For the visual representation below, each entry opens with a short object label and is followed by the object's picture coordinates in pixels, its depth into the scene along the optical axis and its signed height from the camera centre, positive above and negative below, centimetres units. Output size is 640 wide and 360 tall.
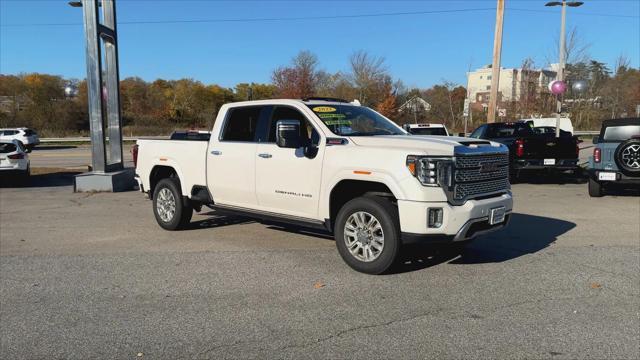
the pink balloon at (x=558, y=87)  1831 +148
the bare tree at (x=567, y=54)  2944 +429
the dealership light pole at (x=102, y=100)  1303 +54
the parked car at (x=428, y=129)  1612 -8
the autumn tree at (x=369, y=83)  4900 +406
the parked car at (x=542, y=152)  1394 -66
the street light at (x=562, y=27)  2145 +432
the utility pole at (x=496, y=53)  1923 +278
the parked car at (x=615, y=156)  1073 -57
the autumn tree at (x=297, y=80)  4638 +407
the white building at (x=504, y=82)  4405 +651
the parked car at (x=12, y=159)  1462 -114
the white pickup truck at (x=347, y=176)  520 -60
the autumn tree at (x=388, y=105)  4844 +200
